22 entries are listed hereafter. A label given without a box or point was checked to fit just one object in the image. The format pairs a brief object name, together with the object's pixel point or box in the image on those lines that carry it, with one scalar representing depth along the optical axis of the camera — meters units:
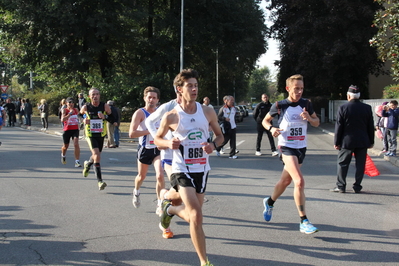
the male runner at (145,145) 6.80
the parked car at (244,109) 51.76
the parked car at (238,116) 41.28
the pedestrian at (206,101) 17.20
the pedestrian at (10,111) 31.08
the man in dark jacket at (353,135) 8.80
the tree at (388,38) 18.55
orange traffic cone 9.69
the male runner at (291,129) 6.21
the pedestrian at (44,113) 26.80
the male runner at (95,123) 9.14
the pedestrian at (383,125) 15.12
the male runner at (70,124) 11.91
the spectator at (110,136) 18.45
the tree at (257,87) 133.00
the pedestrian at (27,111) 30.75
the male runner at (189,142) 4.64
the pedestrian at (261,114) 15.05
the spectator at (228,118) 15.15
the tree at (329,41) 32.84
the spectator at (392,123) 14.59
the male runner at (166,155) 5.25
